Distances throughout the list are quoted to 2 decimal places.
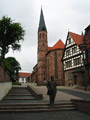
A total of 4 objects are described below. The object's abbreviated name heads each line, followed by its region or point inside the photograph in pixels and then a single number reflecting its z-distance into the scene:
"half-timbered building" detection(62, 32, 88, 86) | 27.32
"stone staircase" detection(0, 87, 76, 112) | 8.66
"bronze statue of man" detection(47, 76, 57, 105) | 9.08
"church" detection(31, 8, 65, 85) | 54.34
